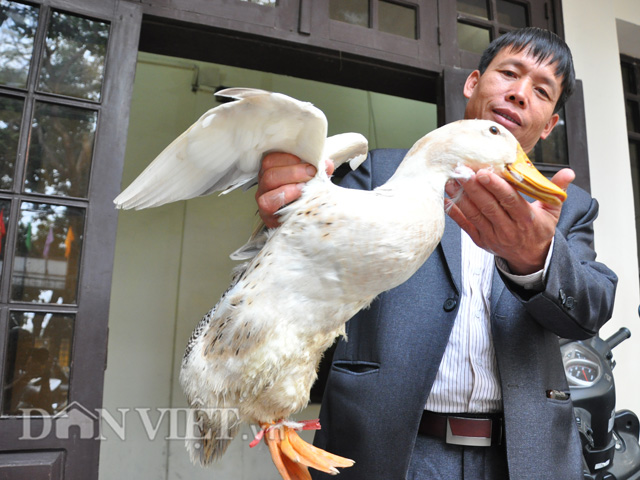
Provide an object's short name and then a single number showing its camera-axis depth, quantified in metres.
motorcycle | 1.68
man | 0.98
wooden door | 1.63
